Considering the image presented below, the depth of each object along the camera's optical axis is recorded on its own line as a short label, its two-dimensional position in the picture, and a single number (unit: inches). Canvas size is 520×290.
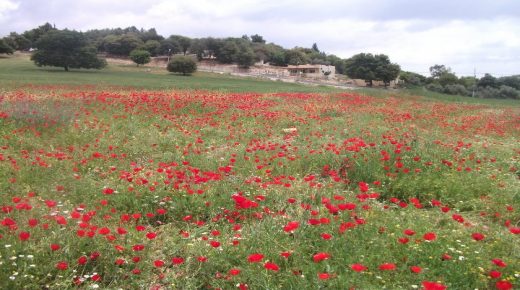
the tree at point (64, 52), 2495.1
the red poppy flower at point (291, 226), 166.4
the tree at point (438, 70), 4084.6
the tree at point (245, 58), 4052.7
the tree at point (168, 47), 4656.7
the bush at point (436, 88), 2627.7
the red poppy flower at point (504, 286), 121.6
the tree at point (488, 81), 2790.4
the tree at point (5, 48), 3295.3
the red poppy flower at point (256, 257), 138.7
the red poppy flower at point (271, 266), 134.2
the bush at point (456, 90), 2459.4
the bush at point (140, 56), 3572.8
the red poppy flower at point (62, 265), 148.0
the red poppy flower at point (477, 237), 154.7
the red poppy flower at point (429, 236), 149.0
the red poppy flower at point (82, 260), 154.5
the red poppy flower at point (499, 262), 142.3
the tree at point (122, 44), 4347.9
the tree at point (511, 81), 2735.7
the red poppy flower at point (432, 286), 116.4
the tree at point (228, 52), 4312.3
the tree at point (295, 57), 5103.3
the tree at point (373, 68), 3351.4
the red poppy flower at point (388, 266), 129.4
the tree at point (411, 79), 3553.6
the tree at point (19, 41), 3730.1
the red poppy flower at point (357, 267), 125.3
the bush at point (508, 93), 2319.3
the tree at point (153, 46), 4531.5
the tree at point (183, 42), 4851.9
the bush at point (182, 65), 3139.8
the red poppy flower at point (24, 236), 150.7
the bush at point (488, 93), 2317.9
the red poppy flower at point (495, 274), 132.9
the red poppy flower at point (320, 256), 135.9
